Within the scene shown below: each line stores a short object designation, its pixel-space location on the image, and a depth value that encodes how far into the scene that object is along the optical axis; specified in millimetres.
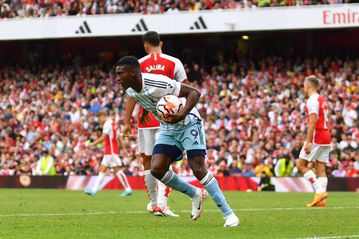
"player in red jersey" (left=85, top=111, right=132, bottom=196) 23844
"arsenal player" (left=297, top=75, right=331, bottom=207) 17000
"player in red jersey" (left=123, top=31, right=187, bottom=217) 14227
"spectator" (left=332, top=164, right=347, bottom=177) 27203
